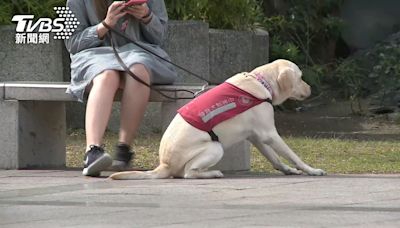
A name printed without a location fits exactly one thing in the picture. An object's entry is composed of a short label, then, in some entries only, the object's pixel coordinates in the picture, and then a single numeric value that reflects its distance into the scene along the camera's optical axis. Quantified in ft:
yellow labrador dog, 46.26
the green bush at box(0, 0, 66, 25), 71.10
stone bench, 50.62
